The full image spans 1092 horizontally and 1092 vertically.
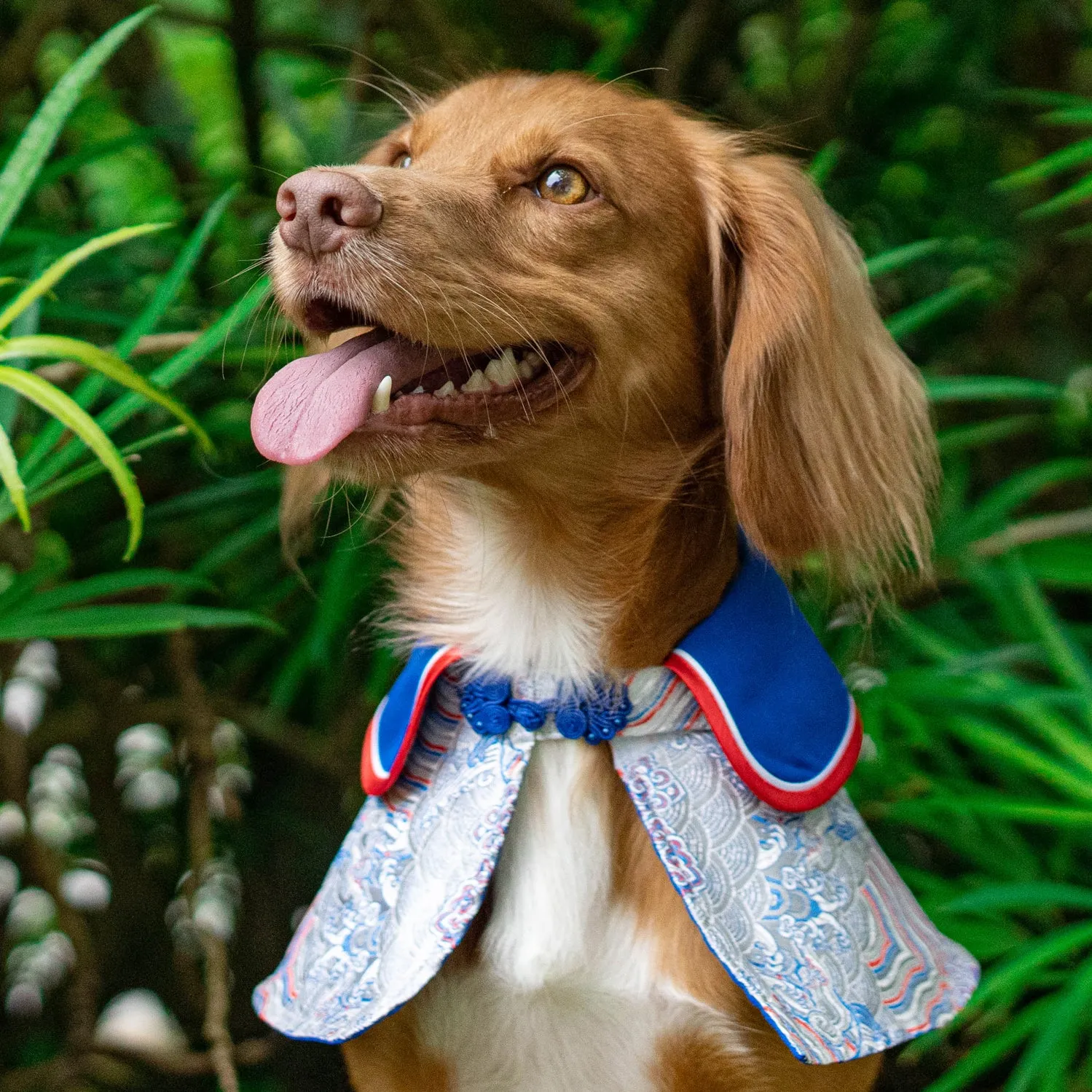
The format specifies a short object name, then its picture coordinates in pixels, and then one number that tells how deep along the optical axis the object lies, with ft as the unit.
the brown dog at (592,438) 4.80
